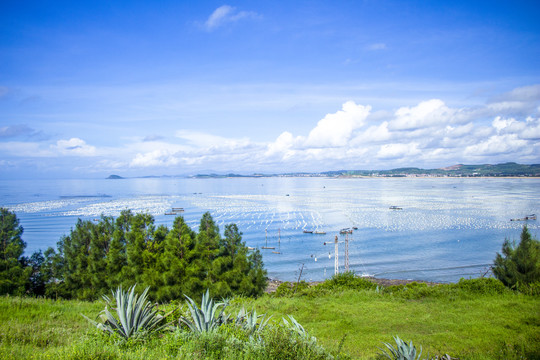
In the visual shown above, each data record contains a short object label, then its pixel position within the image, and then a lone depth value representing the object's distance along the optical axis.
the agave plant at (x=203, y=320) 5.84
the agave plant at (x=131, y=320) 5.62
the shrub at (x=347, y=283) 15.37
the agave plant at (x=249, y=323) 5.81
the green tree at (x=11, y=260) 18.06
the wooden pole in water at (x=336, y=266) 33.40
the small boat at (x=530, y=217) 55.69
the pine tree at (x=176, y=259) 15.34
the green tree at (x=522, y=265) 13.96
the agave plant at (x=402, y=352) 5.37
